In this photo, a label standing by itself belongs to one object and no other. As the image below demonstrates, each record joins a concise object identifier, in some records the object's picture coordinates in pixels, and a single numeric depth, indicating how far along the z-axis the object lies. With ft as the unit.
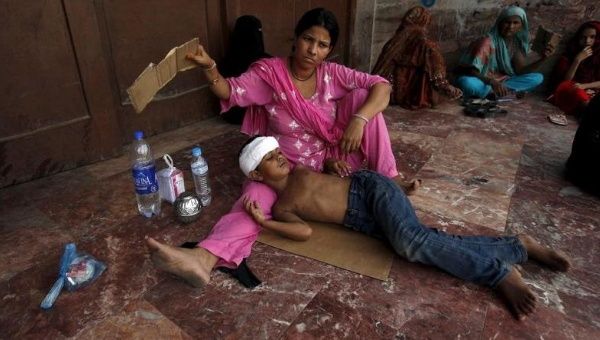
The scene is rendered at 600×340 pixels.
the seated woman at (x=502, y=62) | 15.19
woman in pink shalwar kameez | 7.03
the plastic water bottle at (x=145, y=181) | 6.86
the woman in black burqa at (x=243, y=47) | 11.55
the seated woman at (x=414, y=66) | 14.17
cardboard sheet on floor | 6.19
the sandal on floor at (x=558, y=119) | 12.88
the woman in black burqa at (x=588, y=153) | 8.43
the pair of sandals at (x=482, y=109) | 13.44
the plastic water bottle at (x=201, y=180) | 7.47
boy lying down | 5.57
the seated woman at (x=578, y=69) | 14.34
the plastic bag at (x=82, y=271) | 5.69
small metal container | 7.09
